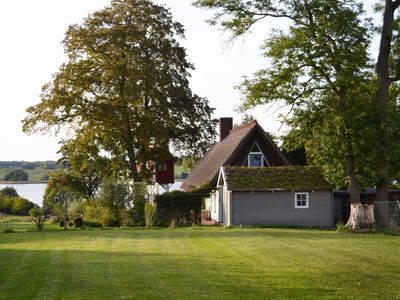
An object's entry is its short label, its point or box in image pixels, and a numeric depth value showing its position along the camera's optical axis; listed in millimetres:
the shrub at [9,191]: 69712
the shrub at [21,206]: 58906
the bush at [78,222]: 38728
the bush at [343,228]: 34078
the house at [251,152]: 44000
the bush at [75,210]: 41388
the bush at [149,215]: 37969
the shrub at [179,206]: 41188
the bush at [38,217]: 36656
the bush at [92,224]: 39206
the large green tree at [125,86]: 47219
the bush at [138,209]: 40312
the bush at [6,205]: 59594
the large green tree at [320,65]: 34281
